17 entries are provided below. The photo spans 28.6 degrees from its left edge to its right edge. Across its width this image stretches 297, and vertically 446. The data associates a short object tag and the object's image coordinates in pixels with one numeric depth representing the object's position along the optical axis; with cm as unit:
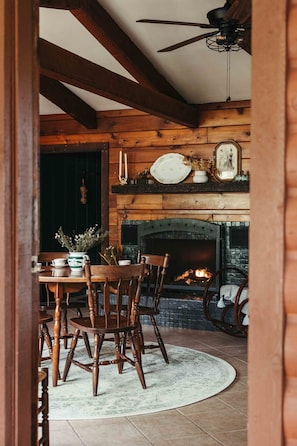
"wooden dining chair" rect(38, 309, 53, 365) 457
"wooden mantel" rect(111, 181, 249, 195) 650
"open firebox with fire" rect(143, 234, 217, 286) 689
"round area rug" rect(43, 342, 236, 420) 374
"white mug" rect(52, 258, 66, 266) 468
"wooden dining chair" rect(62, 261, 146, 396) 399
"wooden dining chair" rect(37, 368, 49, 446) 255
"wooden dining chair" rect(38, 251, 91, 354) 512
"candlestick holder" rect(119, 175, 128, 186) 716
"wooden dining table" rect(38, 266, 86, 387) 429
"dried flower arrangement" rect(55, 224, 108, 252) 487
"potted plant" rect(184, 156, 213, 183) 677
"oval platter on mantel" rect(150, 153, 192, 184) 695
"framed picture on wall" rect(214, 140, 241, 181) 672
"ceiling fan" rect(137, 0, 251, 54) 405
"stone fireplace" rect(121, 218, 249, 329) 641
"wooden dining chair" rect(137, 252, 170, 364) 486
